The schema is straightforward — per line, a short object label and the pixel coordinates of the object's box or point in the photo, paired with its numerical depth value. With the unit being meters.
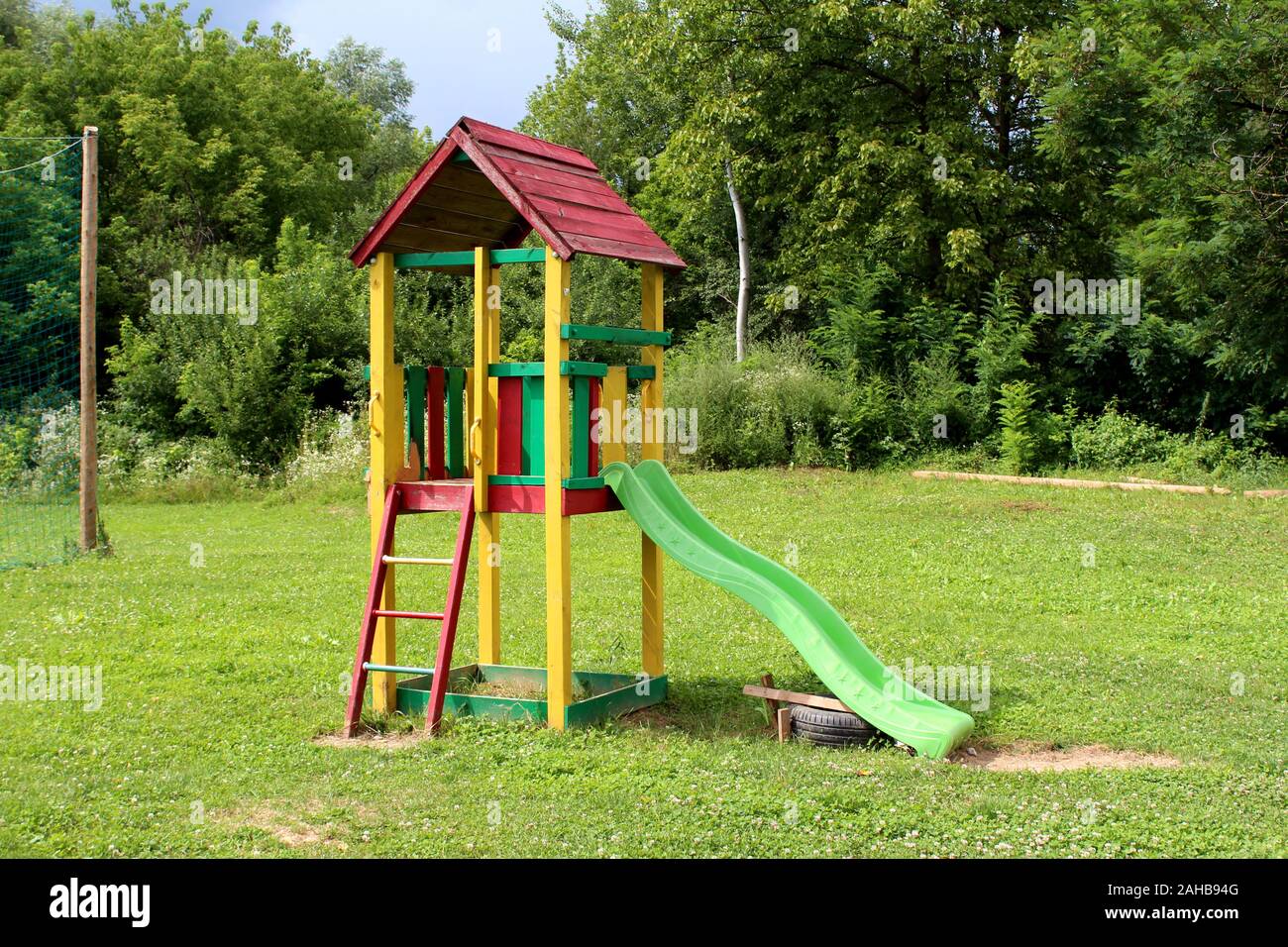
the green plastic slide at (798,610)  6.93
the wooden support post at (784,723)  7.21
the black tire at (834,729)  7.09
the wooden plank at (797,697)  7.27
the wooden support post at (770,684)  7.76
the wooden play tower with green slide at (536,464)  7.23
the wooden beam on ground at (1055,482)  17.97
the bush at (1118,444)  21.12
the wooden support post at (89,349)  13.87
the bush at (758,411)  21.73
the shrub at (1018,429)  20.75
